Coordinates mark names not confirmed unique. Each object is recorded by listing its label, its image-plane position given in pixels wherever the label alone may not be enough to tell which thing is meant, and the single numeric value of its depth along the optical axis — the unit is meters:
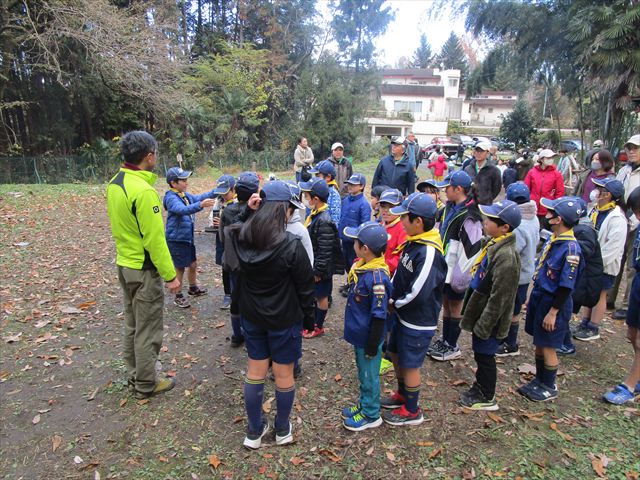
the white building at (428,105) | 44.81
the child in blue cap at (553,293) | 3.66
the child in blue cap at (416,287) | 3.34
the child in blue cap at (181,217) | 5.34
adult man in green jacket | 3.55
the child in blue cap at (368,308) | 3.15
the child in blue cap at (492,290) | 3.46
